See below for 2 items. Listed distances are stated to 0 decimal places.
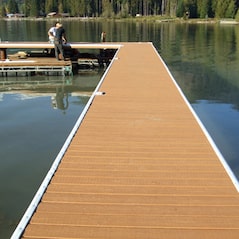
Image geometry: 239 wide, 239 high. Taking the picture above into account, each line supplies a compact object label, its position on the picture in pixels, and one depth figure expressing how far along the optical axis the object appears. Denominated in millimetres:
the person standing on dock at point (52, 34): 17141
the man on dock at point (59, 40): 16609
